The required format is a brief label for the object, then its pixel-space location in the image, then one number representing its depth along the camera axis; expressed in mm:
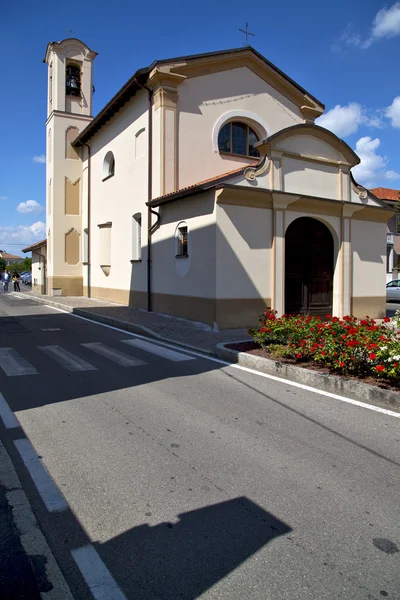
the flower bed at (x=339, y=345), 6402
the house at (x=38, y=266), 30266
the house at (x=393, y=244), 40719
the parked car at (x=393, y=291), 28500
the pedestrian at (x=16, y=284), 35719
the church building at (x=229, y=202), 13016
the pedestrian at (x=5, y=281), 37219
